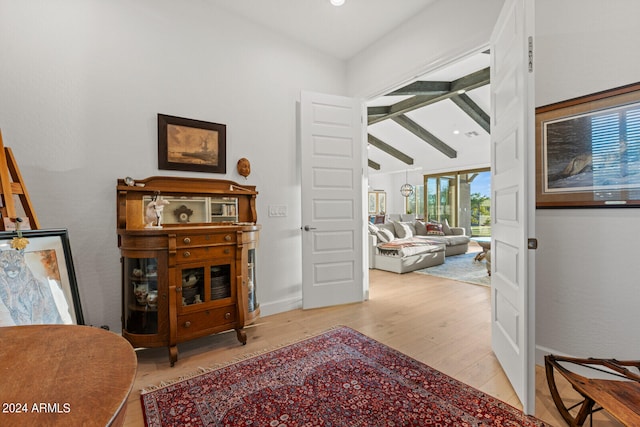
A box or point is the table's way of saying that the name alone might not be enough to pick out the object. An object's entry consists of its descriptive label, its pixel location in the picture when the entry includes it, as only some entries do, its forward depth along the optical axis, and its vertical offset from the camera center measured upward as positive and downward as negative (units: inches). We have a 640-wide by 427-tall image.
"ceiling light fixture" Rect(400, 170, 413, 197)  404.2 +29.2
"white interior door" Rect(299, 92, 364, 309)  125.7 +5.4
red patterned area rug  58.6 -42.2
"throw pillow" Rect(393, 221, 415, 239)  257.1 -18.0
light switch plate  123.3 +0.8
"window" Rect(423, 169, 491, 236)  366.9 +14.3
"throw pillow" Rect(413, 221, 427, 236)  297.3 -18.2
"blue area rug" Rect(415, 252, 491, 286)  180.1 -43.2
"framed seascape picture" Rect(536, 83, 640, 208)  68.3 +15.0
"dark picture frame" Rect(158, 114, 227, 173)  98.9 +24.5
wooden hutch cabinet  81.2 -15.8
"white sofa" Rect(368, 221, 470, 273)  203.5 -29.1
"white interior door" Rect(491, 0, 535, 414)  60.4 +2.7
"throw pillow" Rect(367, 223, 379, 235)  227.1 -14.5
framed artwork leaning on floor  56.7 -14.4
